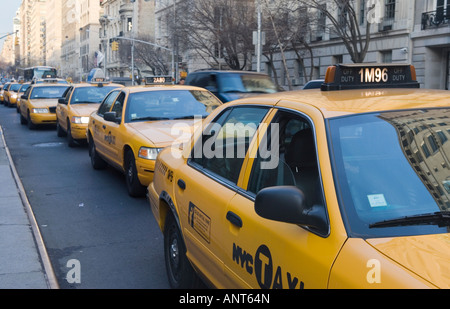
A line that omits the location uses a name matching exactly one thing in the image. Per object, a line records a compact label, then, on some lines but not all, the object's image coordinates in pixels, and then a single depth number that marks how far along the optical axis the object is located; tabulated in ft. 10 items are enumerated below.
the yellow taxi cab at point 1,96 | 141.67
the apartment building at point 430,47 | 90.33
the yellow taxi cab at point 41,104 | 63.72
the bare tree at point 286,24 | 102.32
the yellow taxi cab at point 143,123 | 26.23
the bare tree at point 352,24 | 88.22
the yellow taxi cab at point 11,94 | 120.37
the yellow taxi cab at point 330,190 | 7.89
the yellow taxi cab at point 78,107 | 46.01
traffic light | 171.63
